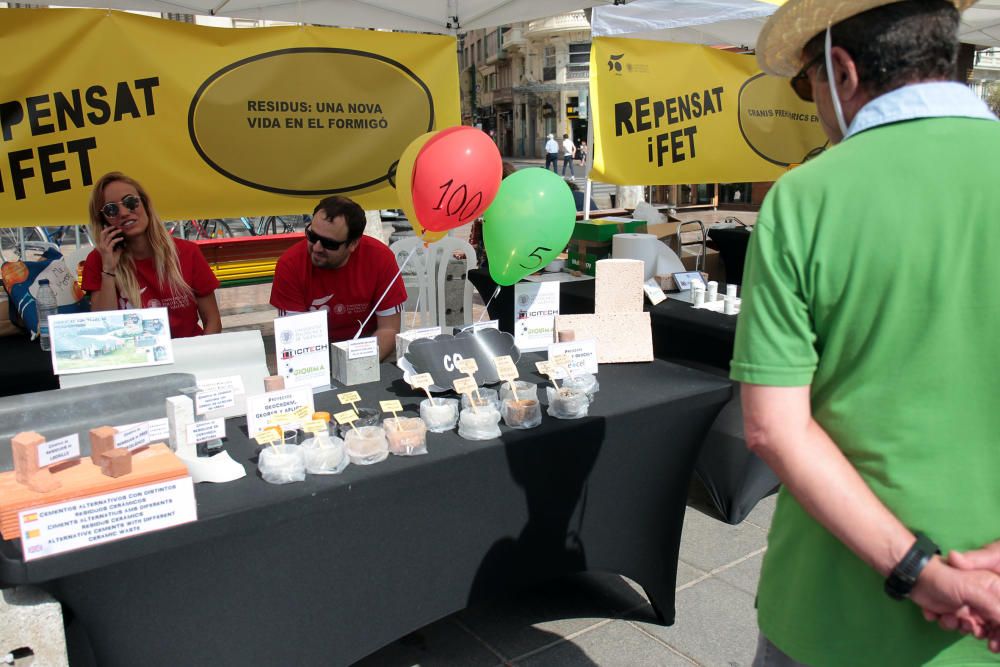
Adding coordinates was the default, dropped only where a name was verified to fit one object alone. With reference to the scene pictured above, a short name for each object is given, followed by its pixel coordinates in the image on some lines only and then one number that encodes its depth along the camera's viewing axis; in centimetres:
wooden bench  619
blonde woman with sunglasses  273
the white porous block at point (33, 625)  121
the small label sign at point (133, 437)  144
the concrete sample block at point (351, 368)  216
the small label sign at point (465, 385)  182
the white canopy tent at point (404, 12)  359
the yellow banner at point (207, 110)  299
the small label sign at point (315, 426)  158
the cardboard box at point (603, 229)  375
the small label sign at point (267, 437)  152
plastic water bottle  272
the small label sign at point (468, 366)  194
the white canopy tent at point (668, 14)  407
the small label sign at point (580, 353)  209
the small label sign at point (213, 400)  166
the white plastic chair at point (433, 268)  416
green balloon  235
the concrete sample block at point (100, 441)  133
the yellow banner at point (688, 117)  427
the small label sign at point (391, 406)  175
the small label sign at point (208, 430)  155
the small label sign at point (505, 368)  191
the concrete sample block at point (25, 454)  124
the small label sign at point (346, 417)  166
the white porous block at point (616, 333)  231
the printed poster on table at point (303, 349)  198
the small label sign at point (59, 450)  129
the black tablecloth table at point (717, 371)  294
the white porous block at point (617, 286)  238
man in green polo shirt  83
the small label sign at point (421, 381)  189
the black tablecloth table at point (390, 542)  132
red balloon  231
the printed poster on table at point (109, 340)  173
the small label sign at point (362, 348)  215
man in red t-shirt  286
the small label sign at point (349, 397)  179
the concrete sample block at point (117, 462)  128
